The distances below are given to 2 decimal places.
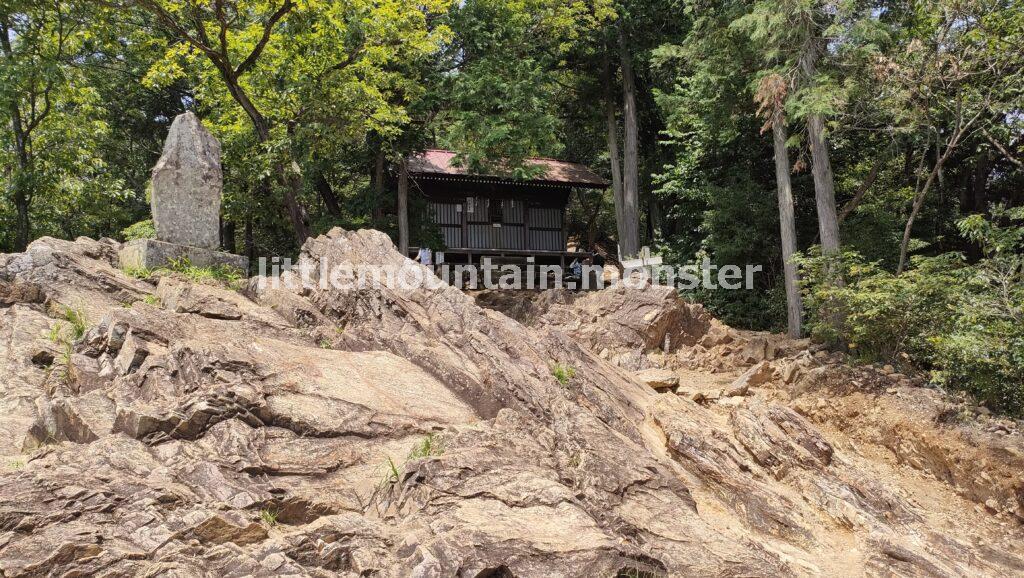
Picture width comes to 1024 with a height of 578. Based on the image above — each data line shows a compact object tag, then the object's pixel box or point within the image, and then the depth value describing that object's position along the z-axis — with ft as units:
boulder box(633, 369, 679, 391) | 39.40
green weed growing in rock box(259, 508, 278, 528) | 18.16
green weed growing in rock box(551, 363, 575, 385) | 31.35
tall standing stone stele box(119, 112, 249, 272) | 38.40
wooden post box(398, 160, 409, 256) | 69.51
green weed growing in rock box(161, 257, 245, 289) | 37.17
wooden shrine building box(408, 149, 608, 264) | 78.79
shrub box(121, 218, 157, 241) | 56.83
